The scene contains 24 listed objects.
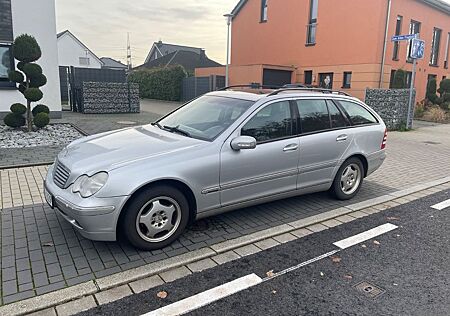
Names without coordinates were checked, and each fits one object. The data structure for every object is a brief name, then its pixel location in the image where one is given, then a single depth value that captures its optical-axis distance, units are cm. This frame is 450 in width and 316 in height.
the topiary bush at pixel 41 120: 940
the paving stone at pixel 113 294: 272
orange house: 1698
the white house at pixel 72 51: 4253
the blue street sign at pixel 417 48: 1241
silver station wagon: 323
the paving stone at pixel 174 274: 304
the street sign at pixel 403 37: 1230
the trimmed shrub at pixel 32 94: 895
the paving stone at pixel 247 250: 351
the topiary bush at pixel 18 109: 931
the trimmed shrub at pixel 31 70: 883
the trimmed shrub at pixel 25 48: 864
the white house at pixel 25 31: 1130
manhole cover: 290
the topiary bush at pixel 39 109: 960
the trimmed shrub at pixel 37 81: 905
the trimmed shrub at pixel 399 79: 1577
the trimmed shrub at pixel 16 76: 902
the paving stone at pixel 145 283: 287
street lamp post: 1794
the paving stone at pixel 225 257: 335
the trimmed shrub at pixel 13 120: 938
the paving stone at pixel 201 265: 319
